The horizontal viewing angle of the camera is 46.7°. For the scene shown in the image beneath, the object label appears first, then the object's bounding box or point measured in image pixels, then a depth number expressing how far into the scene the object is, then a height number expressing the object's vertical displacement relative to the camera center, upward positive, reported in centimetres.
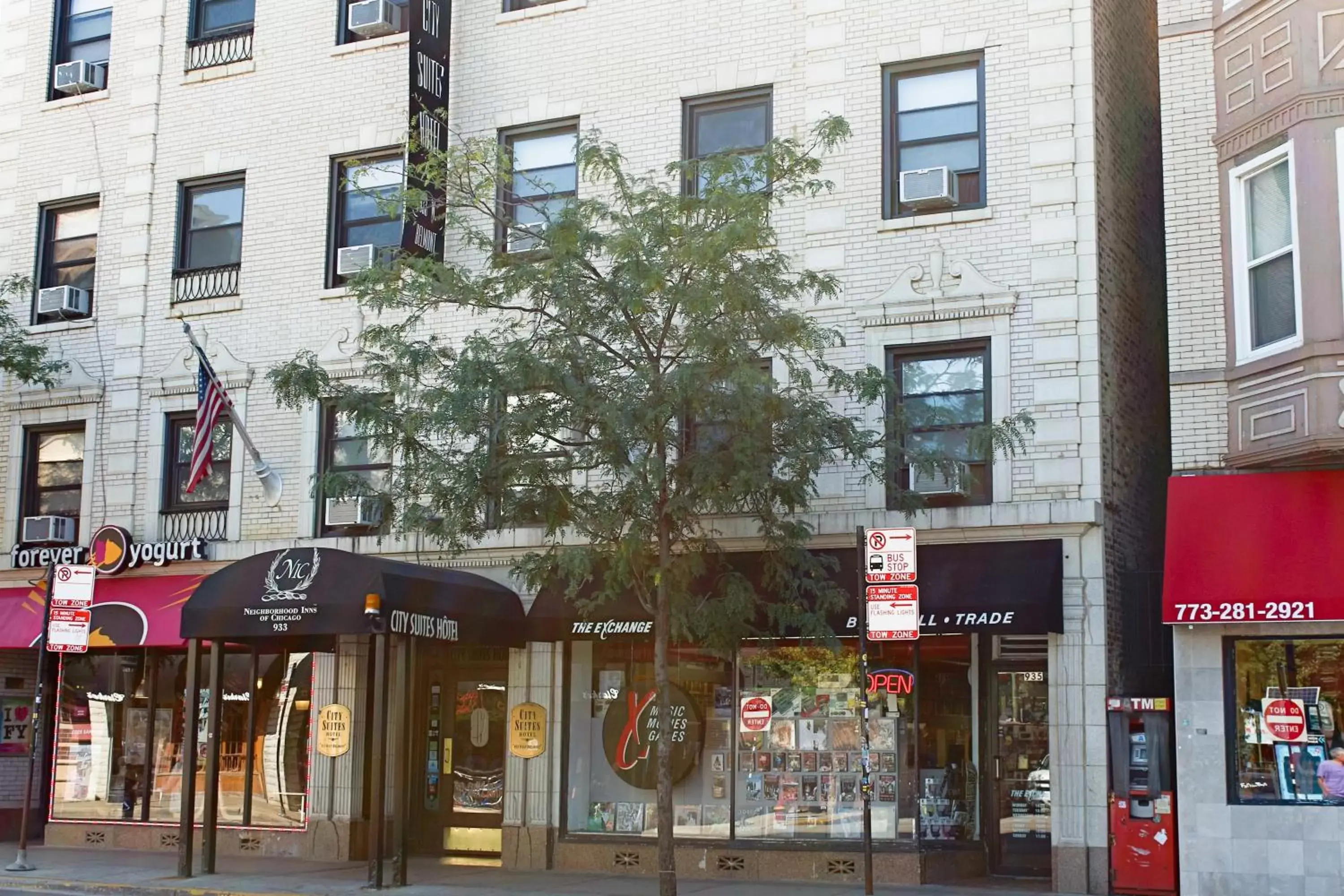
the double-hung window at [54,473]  2222 +281
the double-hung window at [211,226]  2164 +618
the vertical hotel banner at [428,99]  1916 +714
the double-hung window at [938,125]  1741 +626
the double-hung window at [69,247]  2275 +616
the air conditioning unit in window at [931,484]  1633 +211
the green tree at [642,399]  1418 +257
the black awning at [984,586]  1558 +98
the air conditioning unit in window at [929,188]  1705 +539
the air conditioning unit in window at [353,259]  2006 +533
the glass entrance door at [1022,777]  1645 -99
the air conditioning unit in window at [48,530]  2161 +192
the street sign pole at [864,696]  1355 -13
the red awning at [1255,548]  1426 +129
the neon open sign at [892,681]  1669 +1
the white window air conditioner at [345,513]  1966 +203
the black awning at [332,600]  1608 +77
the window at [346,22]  2125 +884
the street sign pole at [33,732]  1788 -73
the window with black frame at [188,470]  2106 +273
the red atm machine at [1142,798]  1504 -109
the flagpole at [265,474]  2027 +257
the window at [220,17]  2225 +934
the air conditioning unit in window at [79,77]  2284 +866
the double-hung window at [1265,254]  1489 +418
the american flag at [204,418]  1989 +322
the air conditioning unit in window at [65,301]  2227 +524
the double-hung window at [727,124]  1861 +664
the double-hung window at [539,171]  1925 +635
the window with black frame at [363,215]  2041 +607
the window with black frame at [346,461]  1989 +274
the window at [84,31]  2336 +957
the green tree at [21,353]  2123 +431
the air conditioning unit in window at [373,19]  2069 +868
